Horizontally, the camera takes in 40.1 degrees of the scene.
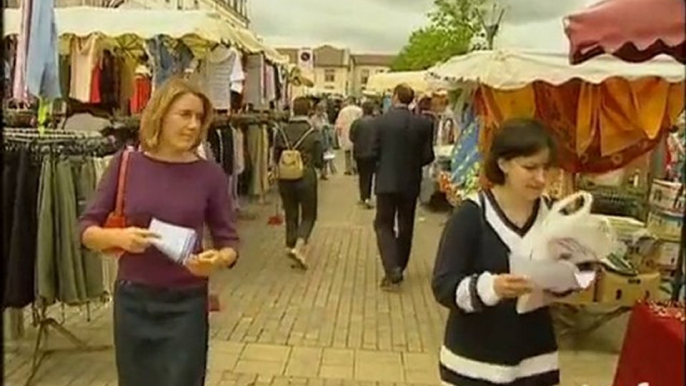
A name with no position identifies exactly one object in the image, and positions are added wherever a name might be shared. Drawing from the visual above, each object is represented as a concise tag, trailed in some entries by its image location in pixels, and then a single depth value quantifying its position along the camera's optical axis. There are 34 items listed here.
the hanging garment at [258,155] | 12.11
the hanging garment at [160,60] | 8.01
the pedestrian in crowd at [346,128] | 19.64
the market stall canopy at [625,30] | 3.20
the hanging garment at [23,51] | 5.23
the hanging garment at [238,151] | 10.57
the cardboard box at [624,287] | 5.89
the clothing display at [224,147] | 10.05
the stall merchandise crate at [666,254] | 6.30
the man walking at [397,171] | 8.15
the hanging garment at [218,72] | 8.64
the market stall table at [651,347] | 2.39
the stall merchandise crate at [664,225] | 6.78
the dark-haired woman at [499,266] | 2.72
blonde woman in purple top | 3.21
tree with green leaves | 29.63
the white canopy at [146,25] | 7.42
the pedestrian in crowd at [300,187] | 9.08
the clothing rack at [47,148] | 5.00
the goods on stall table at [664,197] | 7.18
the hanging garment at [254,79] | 11.12
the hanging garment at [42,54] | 5.21
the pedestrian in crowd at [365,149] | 8.84
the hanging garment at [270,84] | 11.91
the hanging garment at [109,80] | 8.45
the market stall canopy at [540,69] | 6.03
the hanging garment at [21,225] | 4.89
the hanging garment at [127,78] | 8.73
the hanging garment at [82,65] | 8.20
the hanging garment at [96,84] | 8.27
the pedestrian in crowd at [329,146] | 19.97
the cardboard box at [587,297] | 5.82
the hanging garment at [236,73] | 8.78
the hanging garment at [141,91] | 8.40
